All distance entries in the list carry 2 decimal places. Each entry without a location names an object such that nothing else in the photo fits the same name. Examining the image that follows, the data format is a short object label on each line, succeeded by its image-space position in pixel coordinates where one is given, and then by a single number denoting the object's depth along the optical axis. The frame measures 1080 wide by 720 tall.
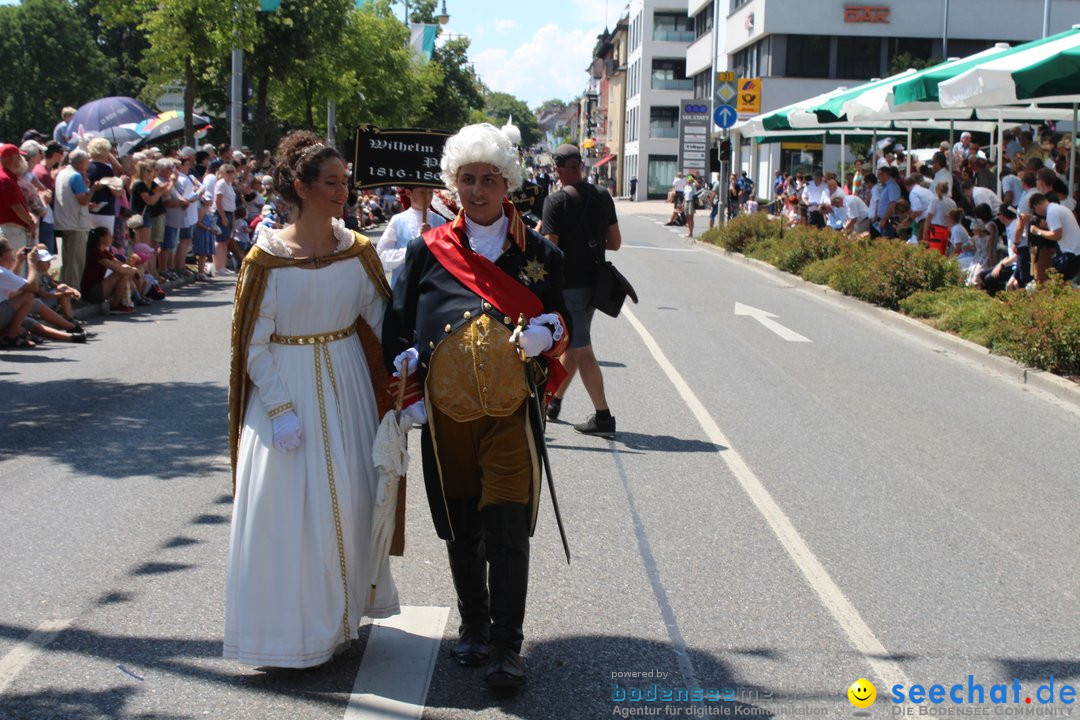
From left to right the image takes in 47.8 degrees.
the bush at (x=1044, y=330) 11.04
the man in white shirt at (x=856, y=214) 23.56
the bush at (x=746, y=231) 26.78
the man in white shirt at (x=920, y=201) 20.33
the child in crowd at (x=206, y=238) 19.55
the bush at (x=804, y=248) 21.69
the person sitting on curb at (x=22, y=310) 11.91
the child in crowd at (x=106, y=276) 14.69
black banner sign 6.45
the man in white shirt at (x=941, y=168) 20.77
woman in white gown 4.11
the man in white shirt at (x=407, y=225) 7.23
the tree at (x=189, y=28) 24.27
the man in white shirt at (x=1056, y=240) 13.98
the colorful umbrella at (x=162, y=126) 26.33
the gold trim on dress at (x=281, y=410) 4.16
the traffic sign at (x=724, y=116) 30.44
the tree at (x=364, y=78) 34.38
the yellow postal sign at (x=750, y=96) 34.38
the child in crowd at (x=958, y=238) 18.73
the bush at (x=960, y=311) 13.18
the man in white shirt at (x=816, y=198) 26.88
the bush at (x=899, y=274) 16.45
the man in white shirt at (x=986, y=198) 18.88
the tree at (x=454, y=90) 84.69
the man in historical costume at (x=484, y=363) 4.20
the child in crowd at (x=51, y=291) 12.59
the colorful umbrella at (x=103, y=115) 24.33
